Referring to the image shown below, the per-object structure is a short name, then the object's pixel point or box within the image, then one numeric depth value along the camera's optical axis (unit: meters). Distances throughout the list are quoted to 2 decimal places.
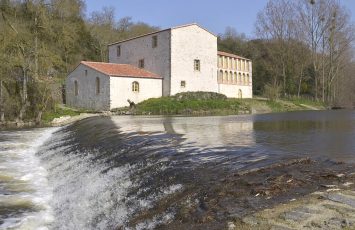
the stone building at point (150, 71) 36.78
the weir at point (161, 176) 5.87
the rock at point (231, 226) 4.73
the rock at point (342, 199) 4.92
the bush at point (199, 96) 38.06
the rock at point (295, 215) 4.62
